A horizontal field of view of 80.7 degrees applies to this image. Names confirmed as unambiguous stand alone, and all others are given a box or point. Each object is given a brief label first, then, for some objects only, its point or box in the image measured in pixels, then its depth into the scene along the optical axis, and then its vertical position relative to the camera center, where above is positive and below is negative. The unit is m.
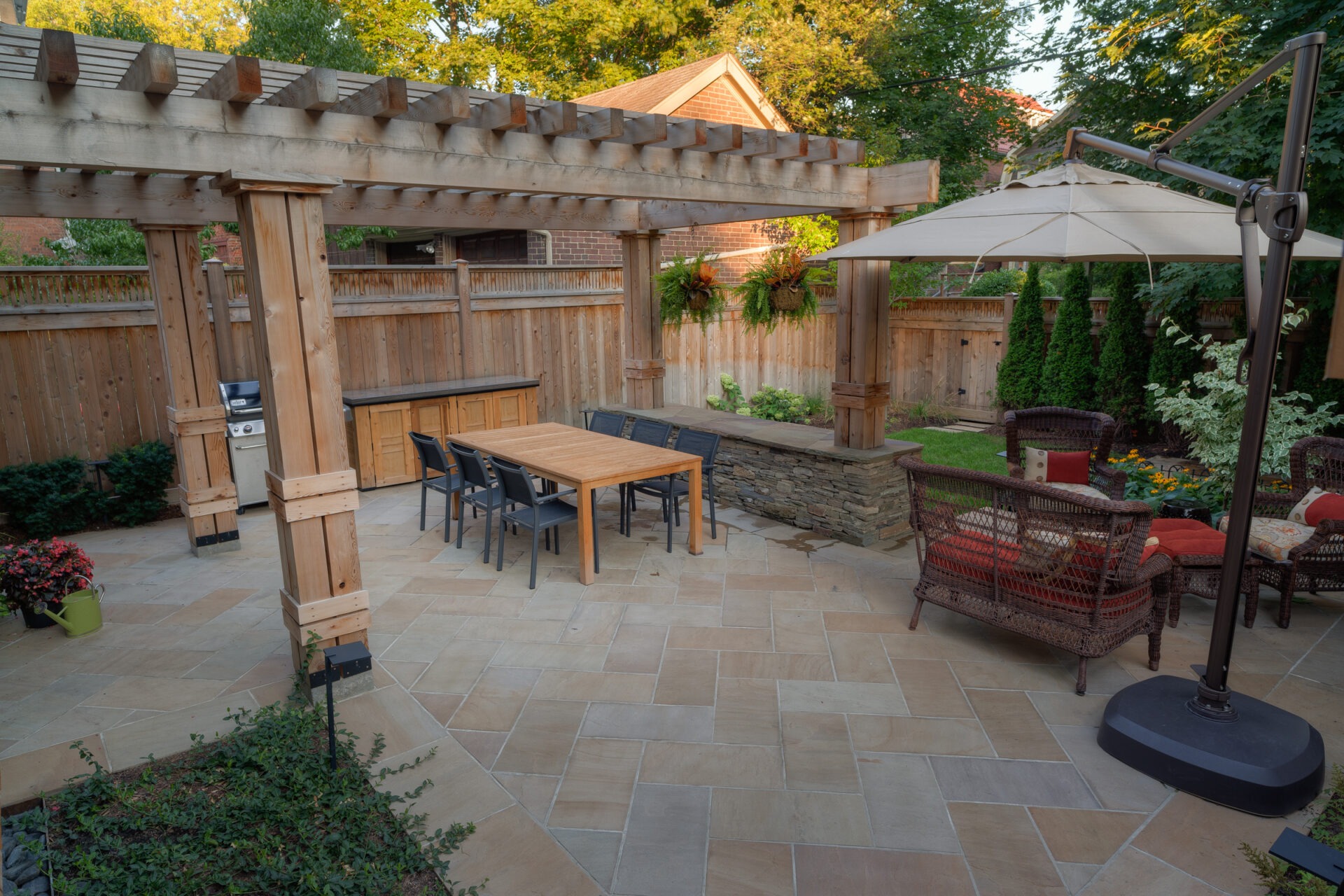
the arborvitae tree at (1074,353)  8.83 -0.66
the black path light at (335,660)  3.06 -1.41
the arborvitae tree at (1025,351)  9.20 -0.66
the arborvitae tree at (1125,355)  8.38 -0.67
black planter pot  4.72 -1.84
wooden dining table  5.23 -1.13
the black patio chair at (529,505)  5.21 -1.41
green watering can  4.60 -1.75
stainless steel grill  6.82 -1.11
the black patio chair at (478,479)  5.72 -1.28
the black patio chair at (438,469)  6.20 -1.30
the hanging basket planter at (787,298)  6.25 -0.01
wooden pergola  3.01 +0.65
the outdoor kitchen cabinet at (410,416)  7.56 -1.12
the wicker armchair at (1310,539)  4.26 -1.36
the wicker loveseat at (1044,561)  3.61 -1.29
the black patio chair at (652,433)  6.78 -1.14
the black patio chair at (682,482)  6.05 -1.41
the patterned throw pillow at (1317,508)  4.50 -1.25
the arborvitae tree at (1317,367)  6.98 -0.69
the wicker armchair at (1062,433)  5.54 -0.99
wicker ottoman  4.27 -1.56
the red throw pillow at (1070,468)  5.38 -1.17
